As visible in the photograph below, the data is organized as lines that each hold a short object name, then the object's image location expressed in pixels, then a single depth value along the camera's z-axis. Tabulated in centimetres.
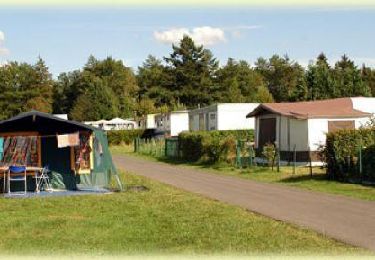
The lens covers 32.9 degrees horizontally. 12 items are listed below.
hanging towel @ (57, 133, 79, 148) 1738
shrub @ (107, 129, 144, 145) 5564
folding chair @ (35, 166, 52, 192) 1755
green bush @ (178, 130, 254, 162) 2642
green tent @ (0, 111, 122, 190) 1783
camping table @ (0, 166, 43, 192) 1675
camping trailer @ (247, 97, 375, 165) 2467
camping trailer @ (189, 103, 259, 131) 3859
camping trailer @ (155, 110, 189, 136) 4872
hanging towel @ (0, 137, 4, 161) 1764
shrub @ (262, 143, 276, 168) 2331
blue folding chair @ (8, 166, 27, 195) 1677
